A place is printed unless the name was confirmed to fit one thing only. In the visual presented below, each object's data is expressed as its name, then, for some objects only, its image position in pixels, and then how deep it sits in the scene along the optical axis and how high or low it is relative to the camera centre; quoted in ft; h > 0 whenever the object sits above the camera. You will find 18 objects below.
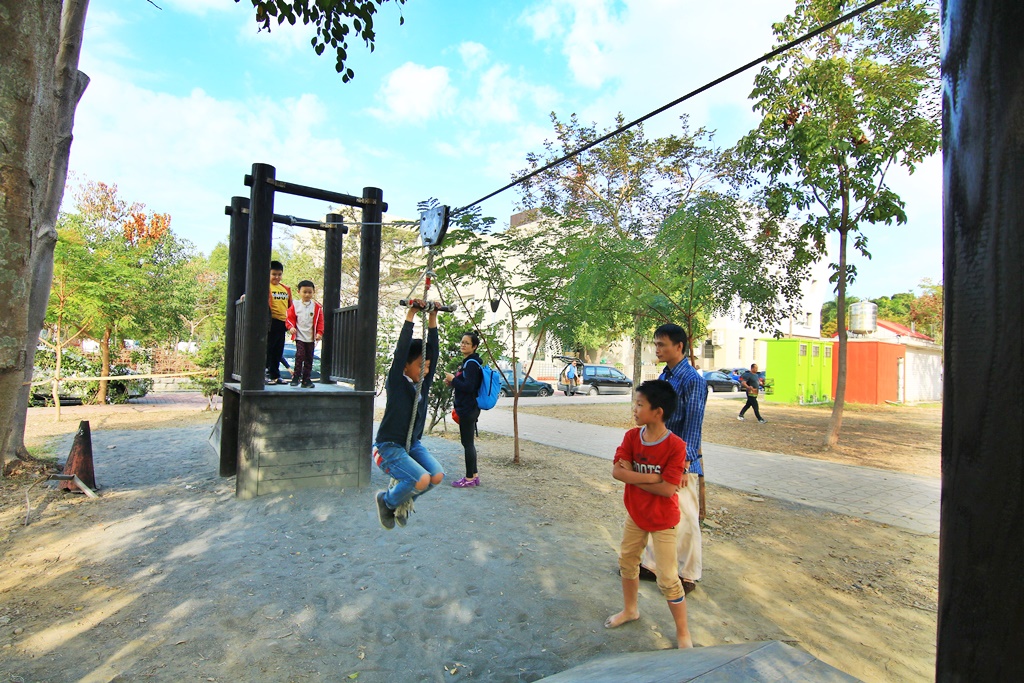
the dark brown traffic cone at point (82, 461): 21.02 -4.45
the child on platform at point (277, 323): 24.94 +1.22
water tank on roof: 94.02 +8.46
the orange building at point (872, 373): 80.53 -0.74
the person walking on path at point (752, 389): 56.39 -2.51
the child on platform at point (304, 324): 25.13 +1.21
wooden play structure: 20.71 -2.05
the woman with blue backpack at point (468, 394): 24.03 -1.66
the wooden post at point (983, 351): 3.76 +0.14
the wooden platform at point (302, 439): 20.58 -3.41
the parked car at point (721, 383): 117.70 -4.10
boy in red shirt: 10.99 -2.48
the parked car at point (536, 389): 92.89 -5.26
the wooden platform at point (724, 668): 7.60 -4.30
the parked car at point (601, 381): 105.60 -4.06
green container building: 78.23 -0.89
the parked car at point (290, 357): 65.77 -0.79
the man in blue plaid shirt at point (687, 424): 13.64 -1.53
